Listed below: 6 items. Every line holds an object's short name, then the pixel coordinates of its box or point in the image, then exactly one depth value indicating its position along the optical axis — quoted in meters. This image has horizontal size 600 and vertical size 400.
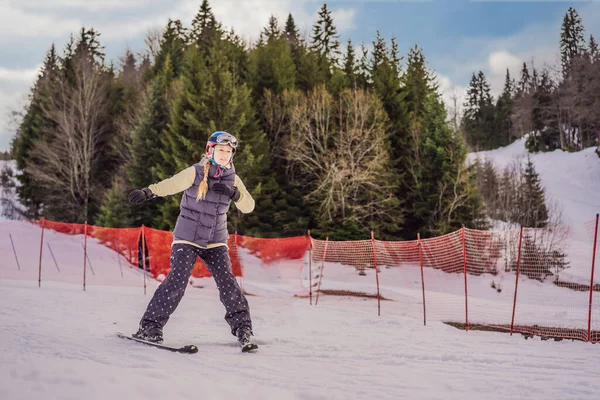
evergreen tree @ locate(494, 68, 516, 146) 72.30
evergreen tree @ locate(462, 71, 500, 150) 73.06
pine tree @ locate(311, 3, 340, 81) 44.22
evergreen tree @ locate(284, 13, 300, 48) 46.39
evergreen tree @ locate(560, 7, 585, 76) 71.06
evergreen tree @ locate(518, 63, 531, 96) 81.38
